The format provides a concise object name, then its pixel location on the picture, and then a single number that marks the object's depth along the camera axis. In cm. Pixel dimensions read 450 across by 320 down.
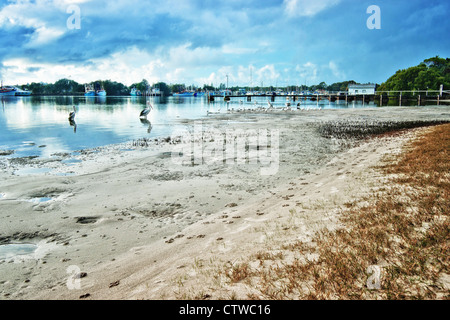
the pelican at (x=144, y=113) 4112
